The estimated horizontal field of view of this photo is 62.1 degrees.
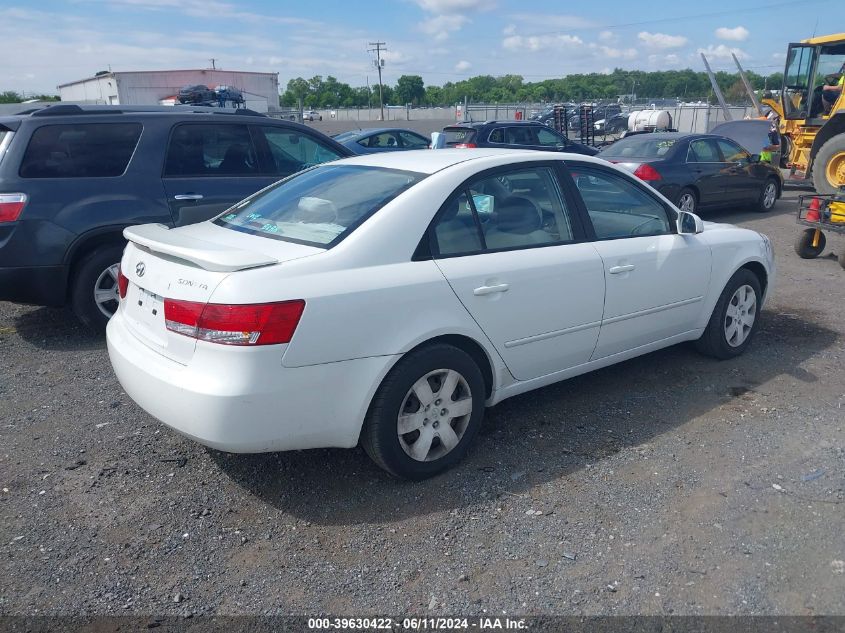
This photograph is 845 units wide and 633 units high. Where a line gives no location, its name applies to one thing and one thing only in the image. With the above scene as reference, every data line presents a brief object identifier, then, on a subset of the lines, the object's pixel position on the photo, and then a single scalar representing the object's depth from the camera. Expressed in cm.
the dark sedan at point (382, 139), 1576
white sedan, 308
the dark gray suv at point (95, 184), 543
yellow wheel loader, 1452
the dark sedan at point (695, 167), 1148
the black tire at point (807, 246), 906
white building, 5556
